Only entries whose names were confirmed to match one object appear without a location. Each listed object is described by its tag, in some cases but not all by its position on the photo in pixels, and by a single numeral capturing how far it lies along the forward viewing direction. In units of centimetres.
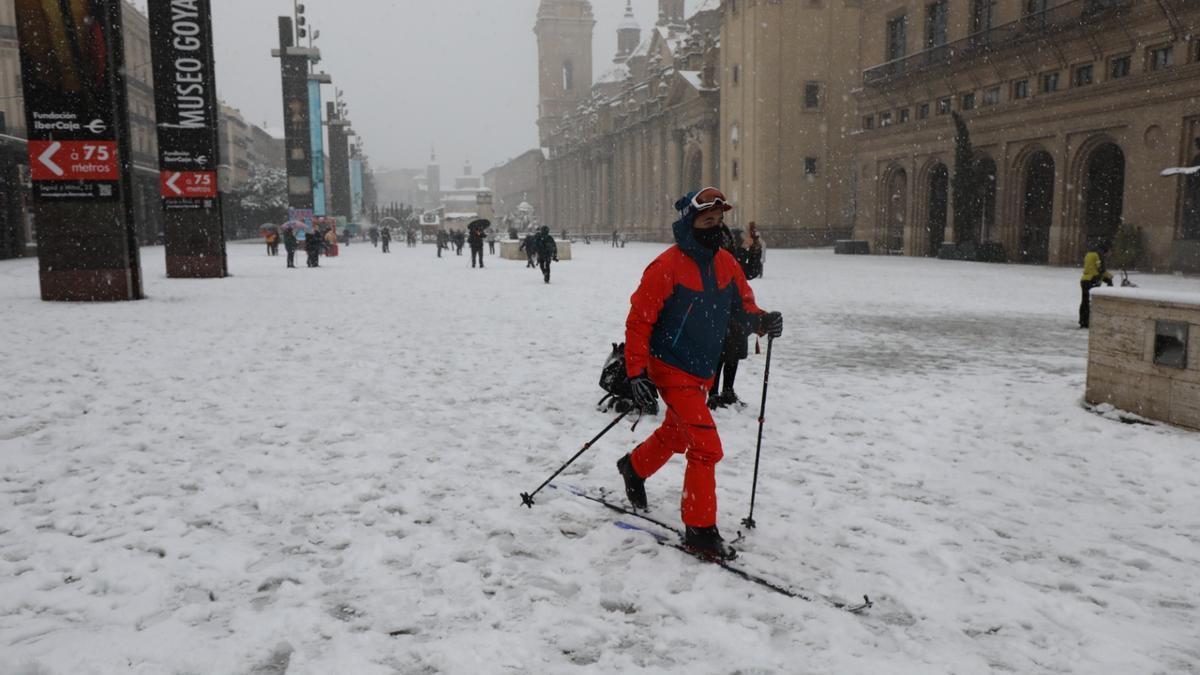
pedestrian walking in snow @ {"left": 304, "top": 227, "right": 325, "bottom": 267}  3000
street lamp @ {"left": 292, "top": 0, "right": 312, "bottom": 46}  4219
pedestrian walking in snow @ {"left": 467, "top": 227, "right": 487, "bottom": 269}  3087
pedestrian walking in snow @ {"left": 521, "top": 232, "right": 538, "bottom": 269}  2964
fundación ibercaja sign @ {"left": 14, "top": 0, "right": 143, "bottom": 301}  1495
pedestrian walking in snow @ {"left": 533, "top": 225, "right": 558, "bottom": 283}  2258
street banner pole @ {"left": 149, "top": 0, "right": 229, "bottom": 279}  2039
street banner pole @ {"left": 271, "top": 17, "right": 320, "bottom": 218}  4516
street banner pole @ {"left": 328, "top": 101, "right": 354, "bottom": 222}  6562
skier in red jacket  399
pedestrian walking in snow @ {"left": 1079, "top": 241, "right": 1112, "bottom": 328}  1138
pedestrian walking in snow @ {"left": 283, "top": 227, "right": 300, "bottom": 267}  2900
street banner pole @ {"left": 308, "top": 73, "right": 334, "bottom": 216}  4806
